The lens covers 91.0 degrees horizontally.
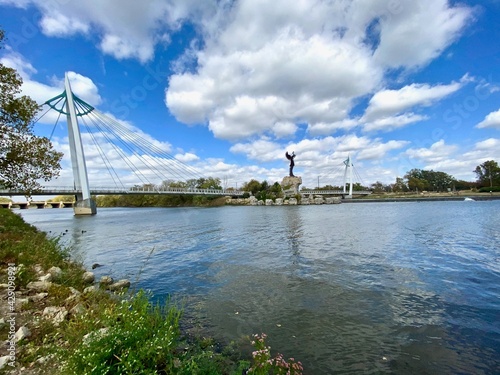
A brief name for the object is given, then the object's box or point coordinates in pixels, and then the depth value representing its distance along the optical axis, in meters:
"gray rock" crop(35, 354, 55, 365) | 3.60
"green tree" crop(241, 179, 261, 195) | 118.44
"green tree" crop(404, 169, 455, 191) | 139.62
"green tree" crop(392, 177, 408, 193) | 148.48
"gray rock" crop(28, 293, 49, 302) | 5.86
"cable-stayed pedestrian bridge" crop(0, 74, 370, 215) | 51.97
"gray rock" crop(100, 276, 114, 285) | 9.17
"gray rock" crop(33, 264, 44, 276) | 7.86
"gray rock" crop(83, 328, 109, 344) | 3.55
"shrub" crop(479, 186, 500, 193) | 94.96
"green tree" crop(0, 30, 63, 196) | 13.04
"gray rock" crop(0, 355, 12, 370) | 3.42
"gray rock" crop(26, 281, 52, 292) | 6.55
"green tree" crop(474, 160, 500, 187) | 109.06
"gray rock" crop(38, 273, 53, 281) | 7.26
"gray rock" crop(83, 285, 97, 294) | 6.95
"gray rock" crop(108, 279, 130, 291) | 8.78
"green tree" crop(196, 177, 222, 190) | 124.25
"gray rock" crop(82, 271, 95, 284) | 9.12
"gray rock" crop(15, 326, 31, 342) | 4.08
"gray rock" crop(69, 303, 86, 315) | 5.11
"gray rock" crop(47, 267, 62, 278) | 7.91
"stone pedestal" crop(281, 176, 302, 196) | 107.19
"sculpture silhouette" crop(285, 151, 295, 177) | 101.88
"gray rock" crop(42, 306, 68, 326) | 4.77
